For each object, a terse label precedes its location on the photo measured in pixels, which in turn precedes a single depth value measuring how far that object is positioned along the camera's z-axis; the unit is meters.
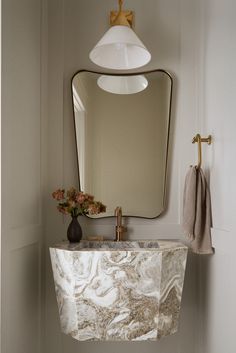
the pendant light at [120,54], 2.11
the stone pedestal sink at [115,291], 1.77
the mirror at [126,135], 2.32
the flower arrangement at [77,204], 2.08
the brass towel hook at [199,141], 2.11
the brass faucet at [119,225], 2.25
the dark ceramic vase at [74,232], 2.11
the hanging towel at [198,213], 2.05
